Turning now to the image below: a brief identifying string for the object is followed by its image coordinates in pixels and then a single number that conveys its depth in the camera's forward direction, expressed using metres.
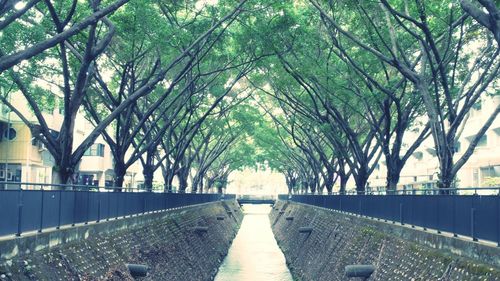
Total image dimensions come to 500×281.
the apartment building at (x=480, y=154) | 54.62
